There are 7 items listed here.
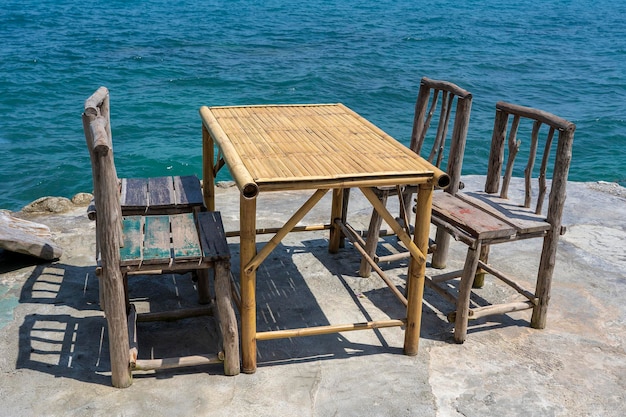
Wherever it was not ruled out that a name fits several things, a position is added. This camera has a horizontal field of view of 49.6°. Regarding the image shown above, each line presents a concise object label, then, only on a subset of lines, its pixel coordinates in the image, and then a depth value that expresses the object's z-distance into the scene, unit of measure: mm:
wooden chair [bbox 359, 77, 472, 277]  5398
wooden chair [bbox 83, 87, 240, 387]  3926
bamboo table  4043
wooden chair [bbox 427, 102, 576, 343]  4734
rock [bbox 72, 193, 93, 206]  7517
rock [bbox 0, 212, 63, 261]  5578
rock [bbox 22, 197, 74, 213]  7215
